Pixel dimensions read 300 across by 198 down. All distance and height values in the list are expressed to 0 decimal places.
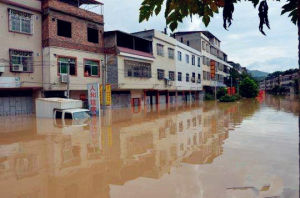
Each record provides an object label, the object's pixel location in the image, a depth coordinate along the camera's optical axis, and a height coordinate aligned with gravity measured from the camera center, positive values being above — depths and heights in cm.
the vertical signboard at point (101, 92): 2427 +40
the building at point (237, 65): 8939 +1106
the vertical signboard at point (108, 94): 2371 +20
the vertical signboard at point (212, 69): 5321 +548
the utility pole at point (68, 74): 2179 +193
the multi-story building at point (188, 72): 4091 +407
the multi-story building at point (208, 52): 4869 +947
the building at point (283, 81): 9469 +604
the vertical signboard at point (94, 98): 2061 -15
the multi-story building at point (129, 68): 2680 +320
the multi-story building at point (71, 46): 2203 +475
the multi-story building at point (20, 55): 2008 +351
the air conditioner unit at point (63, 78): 2238 +166
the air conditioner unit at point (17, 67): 2045 +245
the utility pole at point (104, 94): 2348 +20
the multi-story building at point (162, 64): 3381 +456
